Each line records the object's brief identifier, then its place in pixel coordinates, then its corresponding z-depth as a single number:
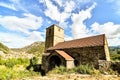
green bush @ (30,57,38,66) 12.46
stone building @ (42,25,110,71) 8.00
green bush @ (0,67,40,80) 5.77
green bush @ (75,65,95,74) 6.67
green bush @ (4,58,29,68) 11.08
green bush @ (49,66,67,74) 7.25
